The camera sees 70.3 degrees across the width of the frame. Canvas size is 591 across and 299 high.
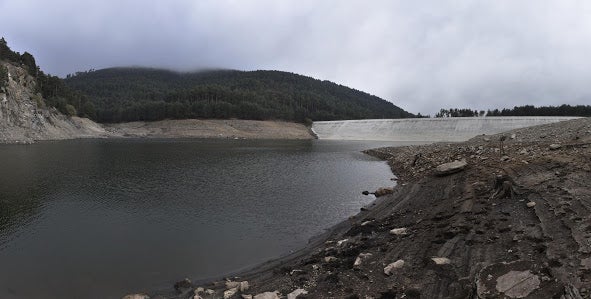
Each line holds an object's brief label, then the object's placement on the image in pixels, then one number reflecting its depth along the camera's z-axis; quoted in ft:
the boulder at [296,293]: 33.82
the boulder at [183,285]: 40.46
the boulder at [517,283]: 25.26
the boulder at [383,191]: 89.35
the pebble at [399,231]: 49.29
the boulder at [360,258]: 39.45
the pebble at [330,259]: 42.37
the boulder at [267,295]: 33.50
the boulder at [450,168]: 83.20
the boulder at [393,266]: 35.63
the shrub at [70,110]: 374.43
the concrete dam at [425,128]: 289.27
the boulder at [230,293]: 35.84
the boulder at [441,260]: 34.92
